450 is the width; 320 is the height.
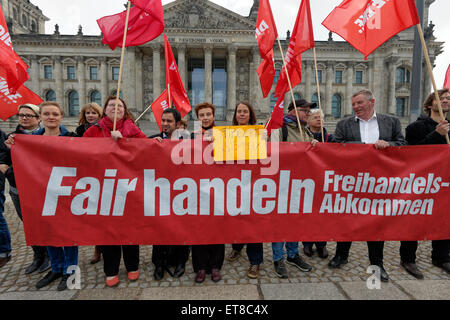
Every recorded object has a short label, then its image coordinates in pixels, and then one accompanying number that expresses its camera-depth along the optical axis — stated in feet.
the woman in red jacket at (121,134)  9.80
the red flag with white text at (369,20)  10.01
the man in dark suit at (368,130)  10.58
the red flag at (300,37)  12.06
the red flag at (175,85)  21.17
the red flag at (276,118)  11.00
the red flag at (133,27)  11.11
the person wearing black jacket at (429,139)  10.84
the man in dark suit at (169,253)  10.53
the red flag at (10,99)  14.11
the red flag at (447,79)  16.92
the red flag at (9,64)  12.04
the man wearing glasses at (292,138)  10.61
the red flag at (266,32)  12.42
